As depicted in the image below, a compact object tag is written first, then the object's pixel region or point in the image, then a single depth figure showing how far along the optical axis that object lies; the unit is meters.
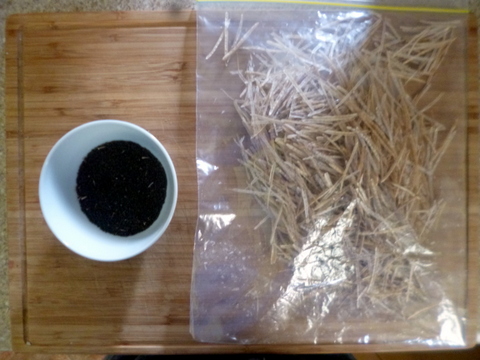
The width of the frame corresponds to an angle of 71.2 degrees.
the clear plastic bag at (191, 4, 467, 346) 0.60
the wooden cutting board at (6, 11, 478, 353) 0.63
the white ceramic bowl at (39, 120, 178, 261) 0.56
